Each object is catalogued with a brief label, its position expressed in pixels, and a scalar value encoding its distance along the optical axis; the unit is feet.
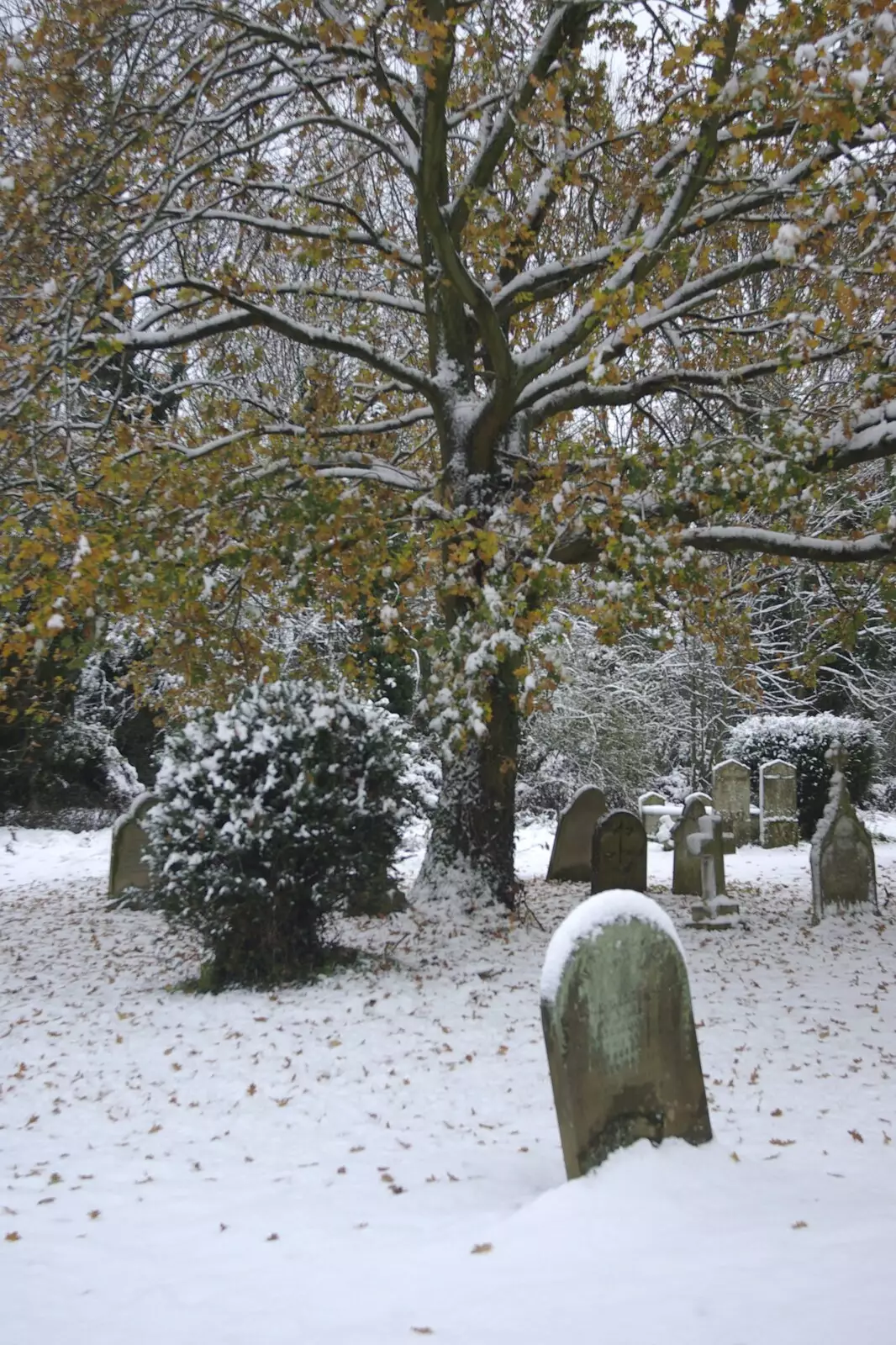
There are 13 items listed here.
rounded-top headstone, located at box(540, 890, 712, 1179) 12.91
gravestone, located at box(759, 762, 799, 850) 54.39
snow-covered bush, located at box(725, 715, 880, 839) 57.16
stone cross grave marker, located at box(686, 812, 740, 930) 30.71
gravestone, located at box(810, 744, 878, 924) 31.63
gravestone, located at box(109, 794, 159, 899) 36.91
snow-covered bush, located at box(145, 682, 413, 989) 22.76
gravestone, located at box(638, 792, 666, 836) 57.41
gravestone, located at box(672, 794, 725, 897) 37.91
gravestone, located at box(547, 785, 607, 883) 40.09
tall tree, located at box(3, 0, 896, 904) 23.12
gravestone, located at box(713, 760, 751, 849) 55.67
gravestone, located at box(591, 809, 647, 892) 33.01
